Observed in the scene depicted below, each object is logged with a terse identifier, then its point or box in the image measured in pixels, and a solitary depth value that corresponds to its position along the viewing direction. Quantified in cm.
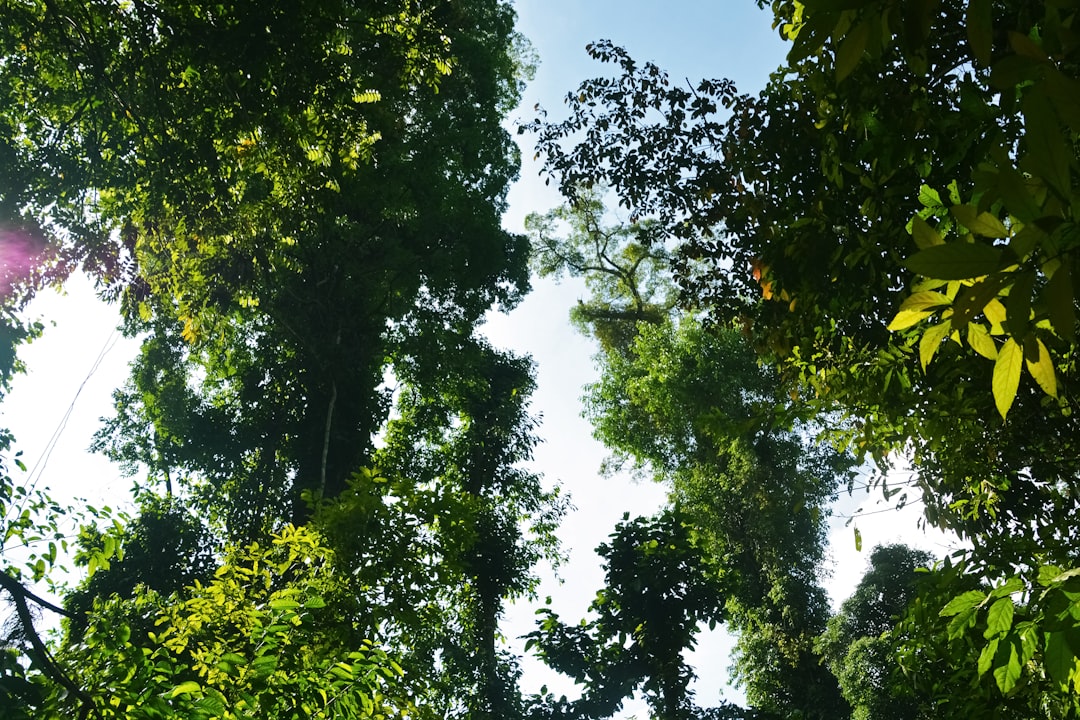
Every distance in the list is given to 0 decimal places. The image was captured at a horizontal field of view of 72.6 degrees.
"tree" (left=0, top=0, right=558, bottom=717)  488
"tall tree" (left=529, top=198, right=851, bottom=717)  1490
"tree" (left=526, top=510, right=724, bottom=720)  1051
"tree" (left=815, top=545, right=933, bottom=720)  1335
